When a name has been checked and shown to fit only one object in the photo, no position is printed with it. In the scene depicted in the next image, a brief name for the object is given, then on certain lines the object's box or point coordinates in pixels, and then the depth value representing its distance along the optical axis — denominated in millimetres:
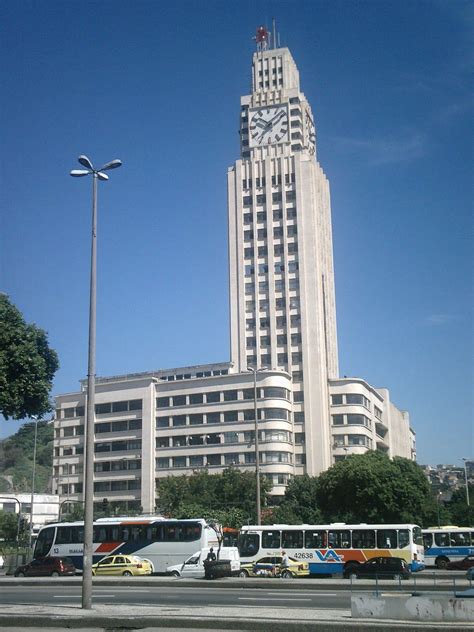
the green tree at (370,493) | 63531
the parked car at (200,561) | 38406
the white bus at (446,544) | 49594
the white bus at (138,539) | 42562
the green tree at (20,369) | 30906
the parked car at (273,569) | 38062
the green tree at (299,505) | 68750
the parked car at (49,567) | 41916
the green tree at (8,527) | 85494
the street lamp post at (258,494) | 47453
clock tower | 91875
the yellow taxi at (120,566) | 40156
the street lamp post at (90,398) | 20312
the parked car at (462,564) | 43875
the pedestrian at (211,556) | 37666
